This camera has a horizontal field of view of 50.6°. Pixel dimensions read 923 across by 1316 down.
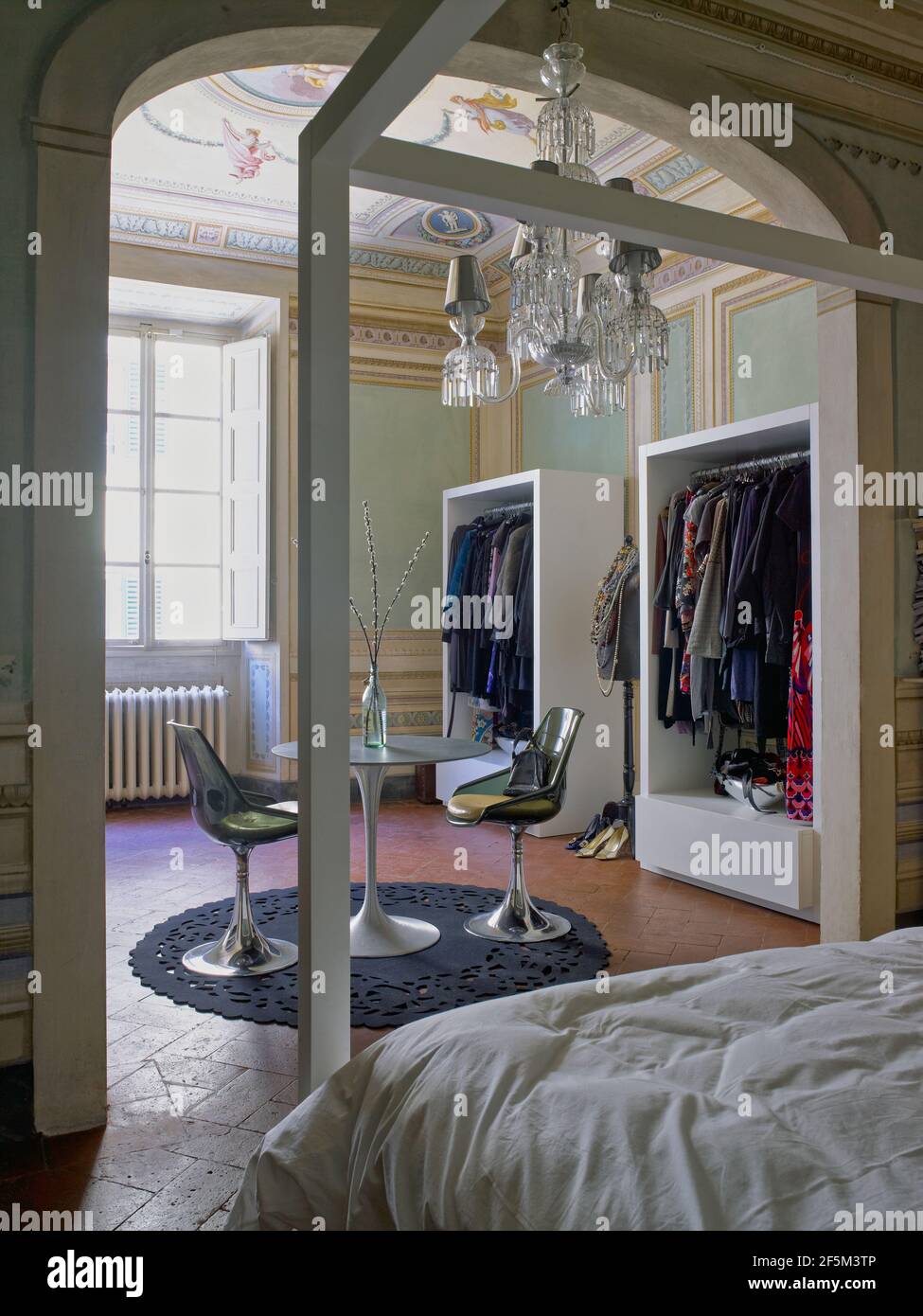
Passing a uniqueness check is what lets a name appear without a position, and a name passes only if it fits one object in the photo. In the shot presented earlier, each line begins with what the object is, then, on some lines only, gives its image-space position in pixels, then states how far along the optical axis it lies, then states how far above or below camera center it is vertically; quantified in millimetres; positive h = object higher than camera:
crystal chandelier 3014 +1148
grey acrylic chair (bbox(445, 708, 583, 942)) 3760 -638
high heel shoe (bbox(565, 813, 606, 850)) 5300 -976
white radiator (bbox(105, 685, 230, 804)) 6266 -559
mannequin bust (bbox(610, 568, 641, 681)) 5230 +107
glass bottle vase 3914 -262
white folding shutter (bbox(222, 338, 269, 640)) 6395 +1102
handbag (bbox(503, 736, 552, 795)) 4027 -496
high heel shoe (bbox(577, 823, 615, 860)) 5129 -1021
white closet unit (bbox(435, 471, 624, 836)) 5457 +254
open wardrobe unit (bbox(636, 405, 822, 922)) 4105 -20
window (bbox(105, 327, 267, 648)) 6570 +1108
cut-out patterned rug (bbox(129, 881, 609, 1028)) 3109 -1109
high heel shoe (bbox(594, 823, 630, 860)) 5105 -1008
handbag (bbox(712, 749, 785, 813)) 4359 -575
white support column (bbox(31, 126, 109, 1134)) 2307 +20
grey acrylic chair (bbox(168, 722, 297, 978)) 3465 -629
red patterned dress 4090 -120
